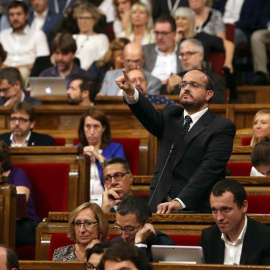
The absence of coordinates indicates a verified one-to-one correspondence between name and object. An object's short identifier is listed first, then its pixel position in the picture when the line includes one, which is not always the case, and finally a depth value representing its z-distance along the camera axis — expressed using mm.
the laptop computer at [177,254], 8266
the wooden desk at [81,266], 7785
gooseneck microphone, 10359
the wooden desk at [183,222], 9609
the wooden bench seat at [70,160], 12219
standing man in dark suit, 10164
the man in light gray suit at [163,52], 16344
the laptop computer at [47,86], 15844
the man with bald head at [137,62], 15531
